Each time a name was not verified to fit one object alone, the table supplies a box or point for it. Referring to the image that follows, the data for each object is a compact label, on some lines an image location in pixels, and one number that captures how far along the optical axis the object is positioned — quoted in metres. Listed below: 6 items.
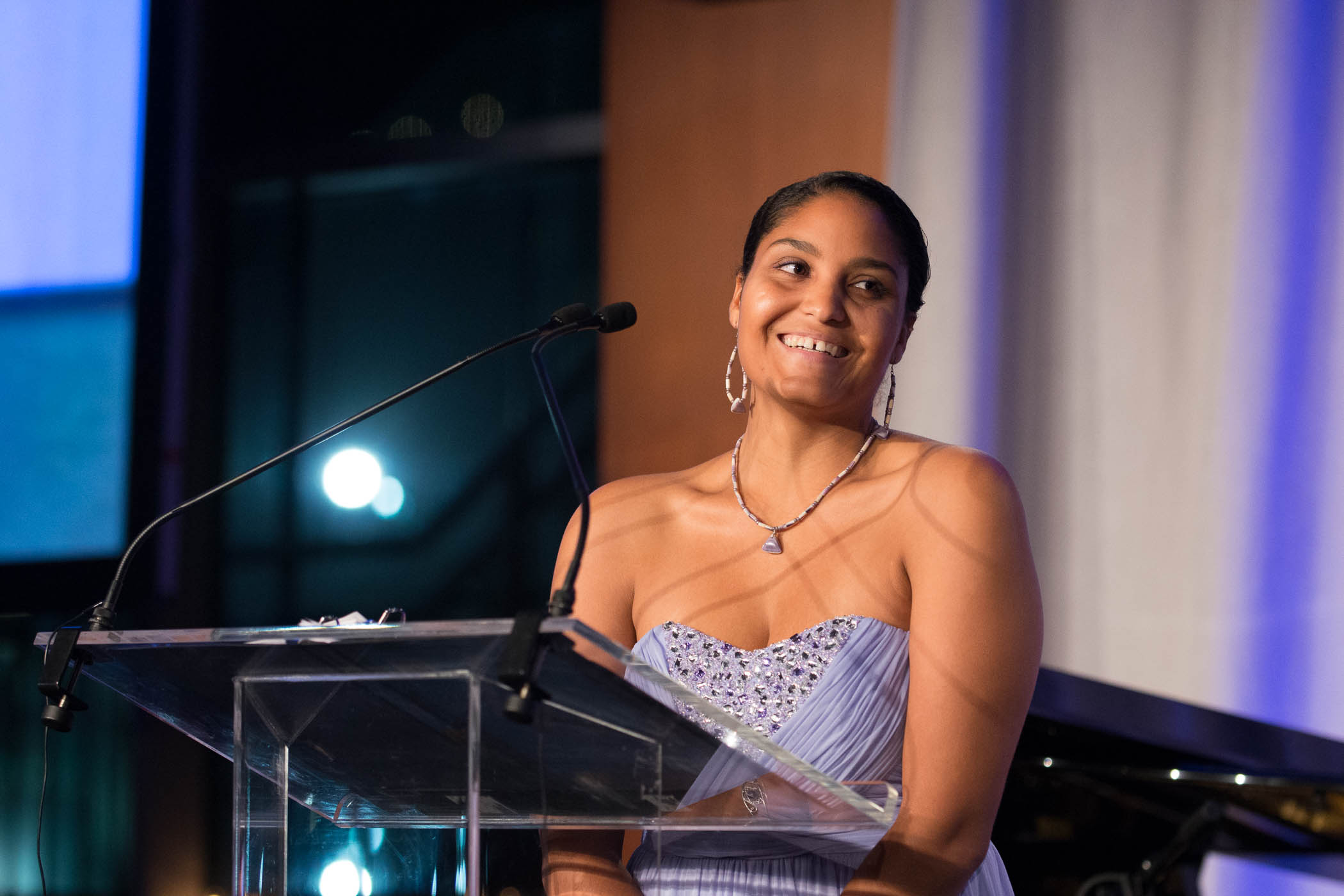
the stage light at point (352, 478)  6.52
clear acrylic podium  4.10
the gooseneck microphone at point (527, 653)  4.05
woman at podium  4.37
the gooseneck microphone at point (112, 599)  4.20
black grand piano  4.85
